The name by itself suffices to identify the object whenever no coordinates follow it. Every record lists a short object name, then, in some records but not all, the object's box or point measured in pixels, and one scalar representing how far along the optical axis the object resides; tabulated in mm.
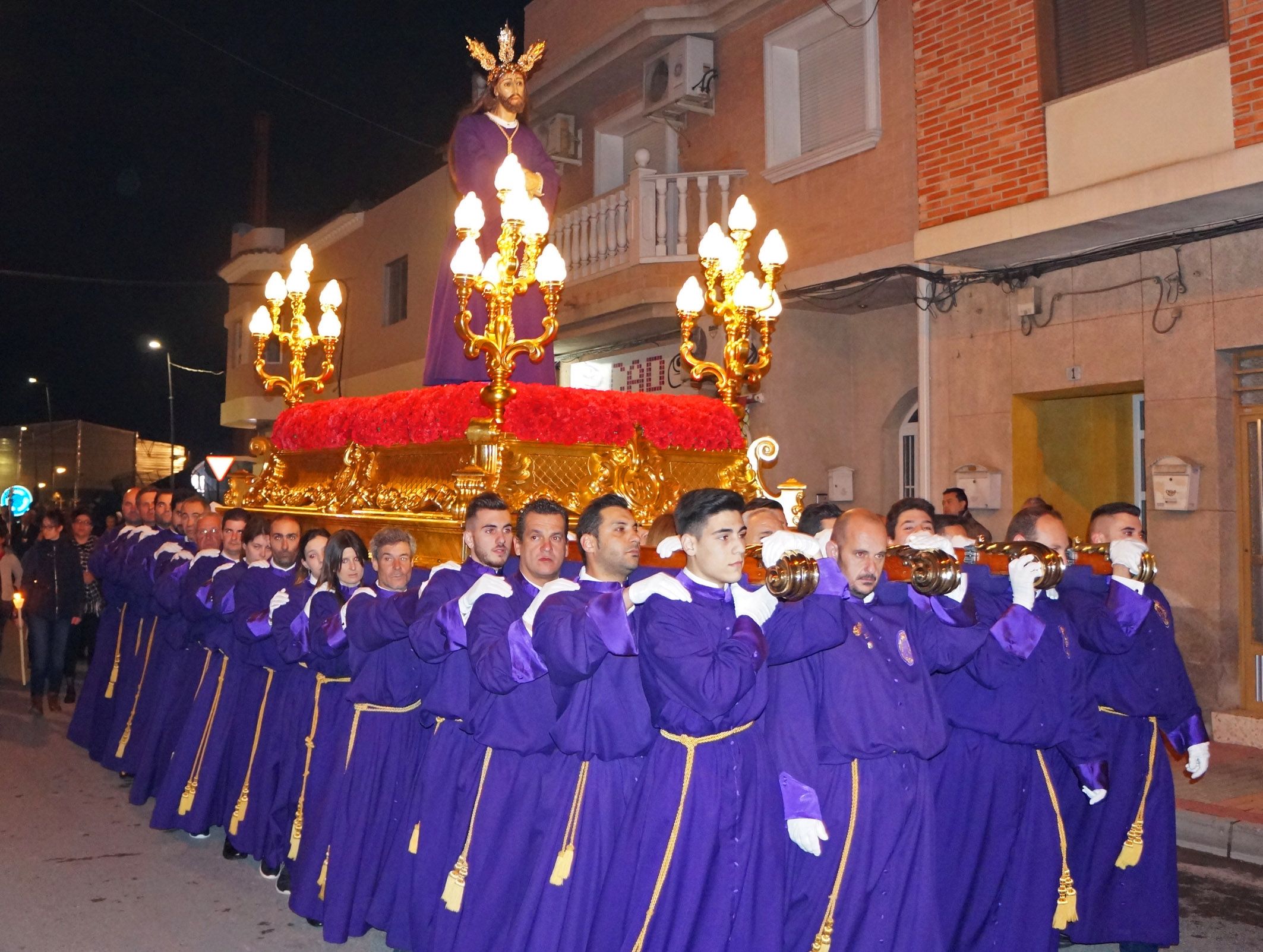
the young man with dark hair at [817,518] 5000
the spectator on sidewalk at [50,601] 10531
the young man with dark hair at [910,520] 4766
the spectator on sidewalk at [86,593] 11352
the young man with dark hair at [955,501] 9047
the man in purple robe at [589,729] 3525
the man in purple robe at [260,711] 5898
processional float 5387
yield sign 16975
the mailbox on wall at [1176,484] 8562
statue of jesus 6512
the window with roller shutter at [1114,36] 8742
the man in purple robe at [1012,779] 4285
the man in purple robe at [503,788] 3896
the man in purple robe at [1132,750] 4598
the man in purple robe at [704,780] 3416
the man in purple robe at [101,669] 8906
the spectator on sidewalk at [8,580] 11289
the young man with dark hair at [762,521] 4695
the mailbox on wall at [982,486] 10023
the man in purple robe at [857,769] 3607
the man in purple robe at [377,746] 4738
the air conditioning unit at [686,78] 13055
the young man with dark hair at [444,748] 4277
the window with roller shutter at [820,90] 11422
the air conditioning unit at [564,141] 15398
